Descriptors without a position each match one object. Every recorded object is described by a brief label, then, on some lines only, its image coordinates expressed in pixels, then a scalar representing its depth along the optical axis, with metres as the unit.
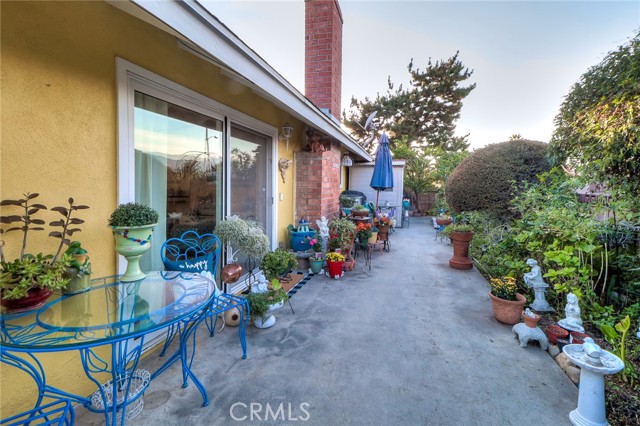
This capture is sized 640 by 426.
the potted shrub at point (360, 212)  6.21
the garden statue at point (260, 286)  3.20
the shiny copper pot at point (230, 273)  2.85
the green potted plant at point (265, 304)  2.80
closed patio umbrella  7.94
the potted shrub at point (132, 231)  1.84
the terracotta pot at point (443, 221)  8.98
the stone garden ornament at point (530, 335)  2.58
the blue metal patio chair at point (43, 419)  1.30
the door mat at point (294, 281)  4.04
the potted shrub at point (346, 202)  7.92
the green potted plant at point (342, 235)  4.94
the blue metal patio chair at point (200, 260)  2.43
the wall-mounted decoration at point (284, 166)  4.81
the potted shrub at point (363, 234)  5.60
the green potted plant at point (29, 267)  1.34
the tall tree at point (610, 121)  2.54
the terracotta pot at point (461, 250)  5.12
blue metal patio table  1.29
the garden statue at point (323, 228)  5.05
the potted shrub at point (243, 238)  3.05
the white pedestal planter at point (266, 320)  2.88
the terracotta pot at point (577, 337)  2.34
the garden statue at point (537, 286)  3.28
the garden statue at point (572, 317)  2.47
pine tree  17.47
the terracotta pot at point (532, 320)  2.64
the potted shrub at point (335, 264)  4.55
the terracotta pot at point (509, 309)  2.99
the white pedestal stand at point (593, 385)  1.68
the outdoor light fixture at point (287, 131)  4.73
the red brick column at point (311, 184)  5.32
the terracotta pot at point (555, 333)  2.49
